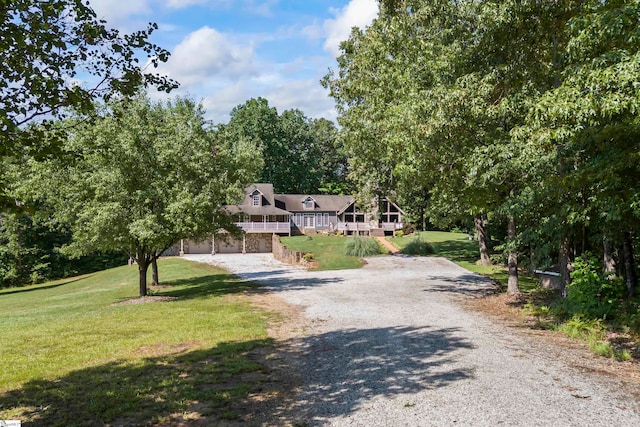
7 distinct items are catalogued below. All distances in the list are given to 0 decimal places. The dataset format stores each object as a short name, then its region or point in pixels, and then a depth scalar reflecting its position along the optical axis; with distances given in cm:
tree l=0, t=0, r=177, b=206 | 545
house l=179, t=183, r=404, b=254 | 5081
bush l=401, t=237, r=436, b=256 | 3503
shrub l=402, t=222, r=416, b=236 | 5125
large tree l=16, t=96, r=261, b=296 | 1645
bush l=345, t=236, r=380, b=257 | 3412
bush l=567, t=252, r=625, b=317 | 1125
